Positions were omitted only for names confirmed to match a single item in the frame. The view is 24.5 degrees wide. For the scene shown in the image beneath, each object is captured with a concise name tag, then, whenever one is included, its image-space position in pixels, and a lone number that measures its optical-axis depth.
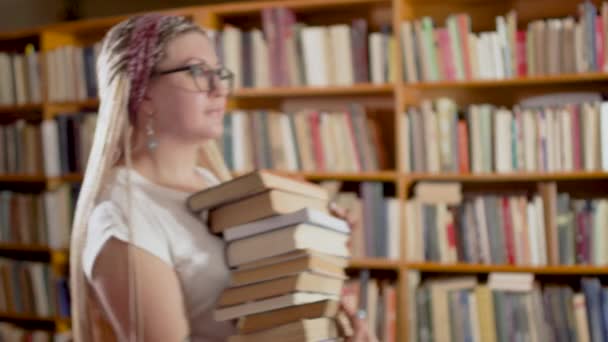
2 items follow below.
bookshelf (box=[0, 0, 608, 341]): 4.53
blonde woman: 2.42
